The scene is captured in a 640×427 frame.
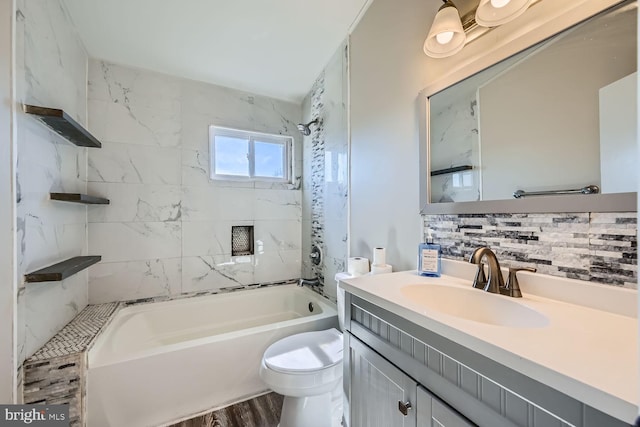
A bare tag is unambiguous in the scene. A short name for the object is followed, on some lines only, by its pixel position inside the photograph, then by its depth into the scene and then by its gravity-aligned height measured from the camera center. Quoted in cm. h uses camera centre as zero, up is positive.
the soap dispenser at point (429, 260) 113 -21
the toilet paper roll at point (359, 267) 159 -33
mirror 71 +31
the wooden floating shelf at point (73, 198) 149 +12
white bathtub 139 -91
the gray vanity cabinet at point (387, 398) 66 -55
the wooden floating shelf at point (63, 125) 127 +54
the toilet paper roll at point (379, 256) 144 -24
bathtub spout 237 -62
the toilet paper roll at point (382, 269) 141 -30
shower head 244 +85
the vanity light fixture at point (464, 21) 89 +75
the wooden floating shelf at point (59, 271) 124 -28
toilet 124 -80
